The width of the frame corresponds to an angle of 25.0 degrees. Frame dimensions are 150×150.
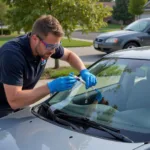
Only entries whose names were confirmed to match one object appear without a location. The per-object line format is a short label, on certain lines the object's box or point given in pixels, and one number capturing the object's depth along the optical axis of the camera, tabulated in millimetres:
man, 2840
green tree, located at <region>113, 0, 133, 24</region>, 55500
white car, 2355
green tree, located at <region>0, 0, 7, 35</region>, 34044
